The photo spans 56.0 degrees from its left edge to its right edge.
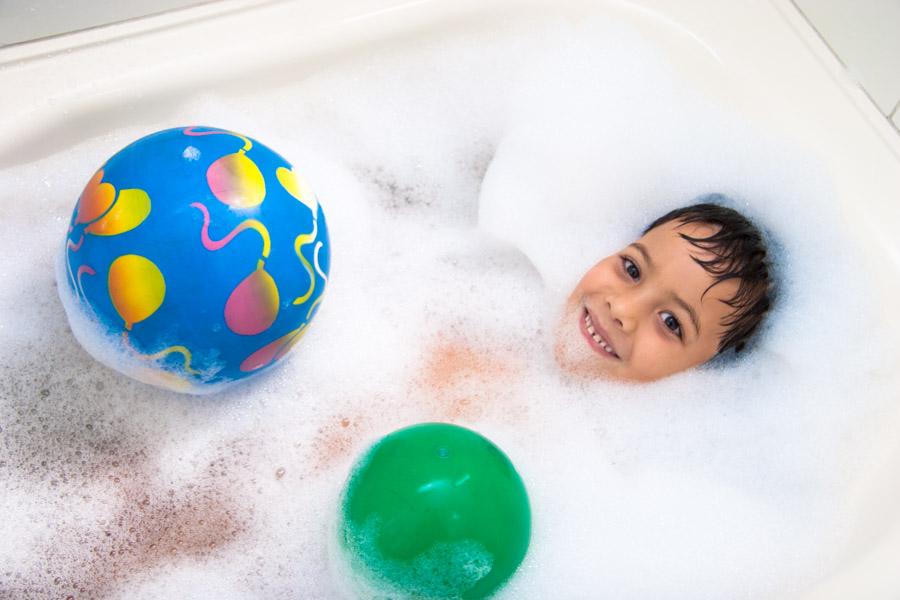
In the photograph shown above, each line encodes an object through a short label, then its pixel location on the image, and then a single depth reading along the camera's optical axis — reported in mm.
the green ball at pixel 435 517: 911
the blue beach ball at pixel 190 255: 902
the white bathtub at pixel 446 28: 1198
